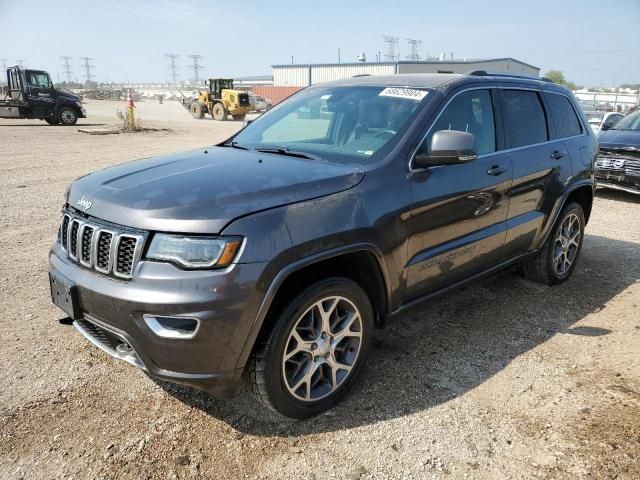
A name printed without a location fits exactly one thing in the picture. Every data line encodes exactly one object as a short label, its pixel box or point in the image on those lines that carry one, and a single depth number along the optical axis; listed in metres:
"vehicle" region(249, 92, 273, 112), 39.99
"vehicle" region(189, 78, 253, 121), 30.53
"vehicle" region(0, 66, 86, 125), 22.83
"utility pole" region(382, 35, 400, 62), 99.38
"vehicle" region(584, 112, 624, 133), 10.37
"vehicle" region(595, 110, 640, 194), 8.88
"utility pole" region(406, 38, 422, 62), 101.31
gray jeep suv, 2.38
